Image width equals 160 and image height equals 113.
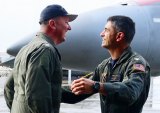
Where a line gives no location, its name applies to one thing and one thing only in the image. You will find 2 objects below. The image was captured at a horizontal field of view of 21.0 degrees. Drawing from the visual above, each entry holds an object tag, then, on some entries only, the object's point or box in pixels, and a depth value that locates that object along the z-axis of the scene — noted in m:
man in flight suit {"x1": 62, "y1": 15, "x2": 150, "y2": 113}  2.64
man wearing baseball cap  2.72
